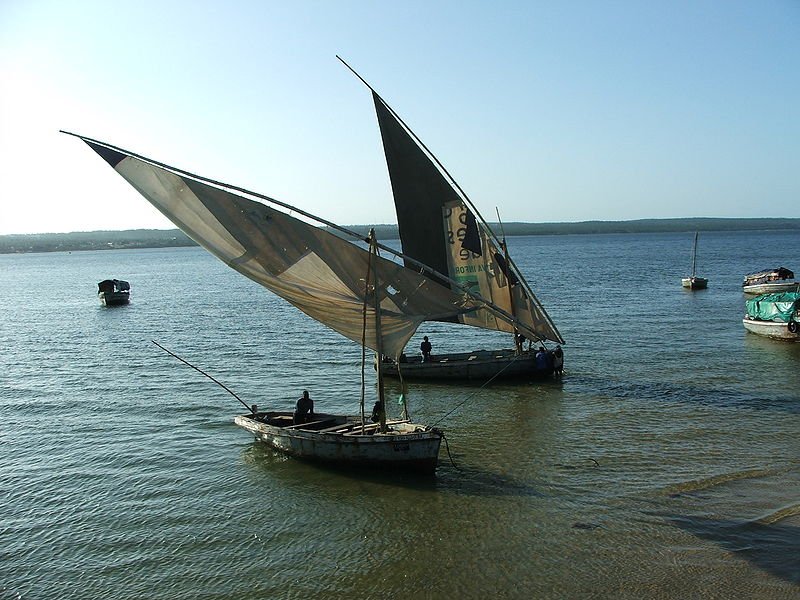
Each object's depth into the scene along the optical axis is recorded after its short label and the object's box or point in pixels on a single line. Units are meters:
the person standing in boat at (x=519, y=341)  31.17
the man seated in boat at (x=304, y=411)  21.47
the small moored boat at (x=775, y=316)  38.41
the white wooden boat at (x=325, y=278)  18.00
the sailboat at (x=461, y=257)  29.98
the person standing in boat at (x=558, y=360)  30.91
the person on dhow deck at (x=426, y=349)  32.38
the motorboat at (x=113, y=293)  71.12
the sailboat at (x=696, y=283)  68.50
